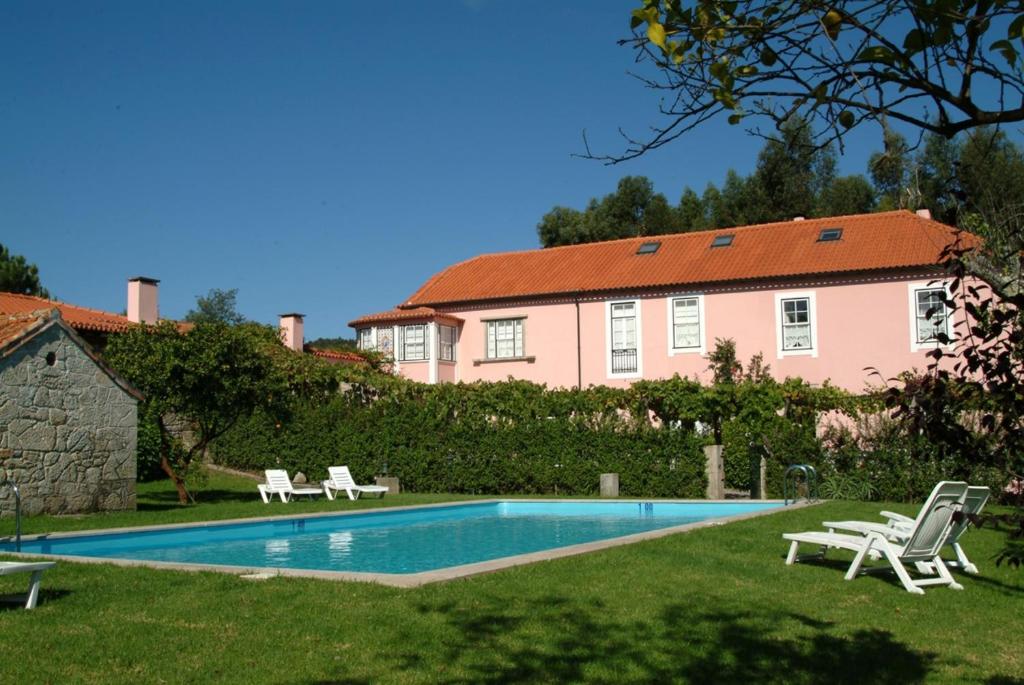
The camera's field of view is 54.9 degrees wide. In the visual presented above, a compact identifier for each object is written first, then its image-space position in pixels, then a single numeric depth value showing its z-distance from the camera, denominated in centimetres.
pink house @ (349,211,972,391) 2973
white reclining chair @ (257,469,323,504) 2128
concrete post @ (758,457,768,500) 2181
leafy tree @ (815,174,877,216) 5081
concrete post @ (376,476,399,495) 2462
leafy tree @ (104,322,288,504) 1872
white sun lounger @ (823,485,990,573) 948
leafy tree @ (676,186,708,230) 5525
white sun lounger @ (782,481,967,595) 889
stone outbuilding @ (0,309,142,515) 1520
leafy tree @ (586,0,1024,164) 300
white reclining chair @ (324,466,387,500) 2241
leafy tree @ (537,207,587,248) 5484
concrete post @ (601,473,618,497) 2286
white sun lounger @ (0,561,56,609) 726
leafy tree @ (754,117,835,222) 4909
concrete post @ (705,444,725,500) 2236
